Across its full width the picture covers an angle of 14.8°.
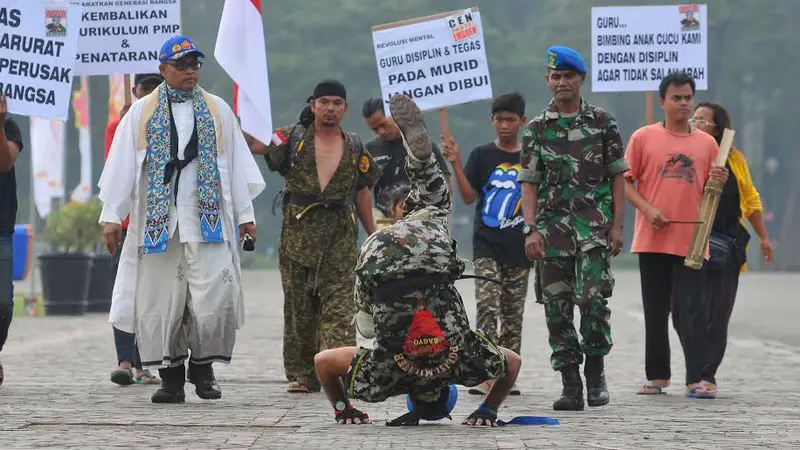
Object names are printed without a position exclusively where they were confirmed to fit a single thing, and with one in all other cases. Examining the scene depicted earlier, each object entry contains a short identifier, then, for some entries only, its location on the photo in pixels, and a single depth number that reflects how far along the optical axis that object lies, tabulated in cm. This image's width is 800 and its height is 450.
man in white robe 1686
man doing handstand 1360
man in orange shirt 1893
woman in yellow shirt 1969
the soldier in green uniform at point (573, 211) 1673
